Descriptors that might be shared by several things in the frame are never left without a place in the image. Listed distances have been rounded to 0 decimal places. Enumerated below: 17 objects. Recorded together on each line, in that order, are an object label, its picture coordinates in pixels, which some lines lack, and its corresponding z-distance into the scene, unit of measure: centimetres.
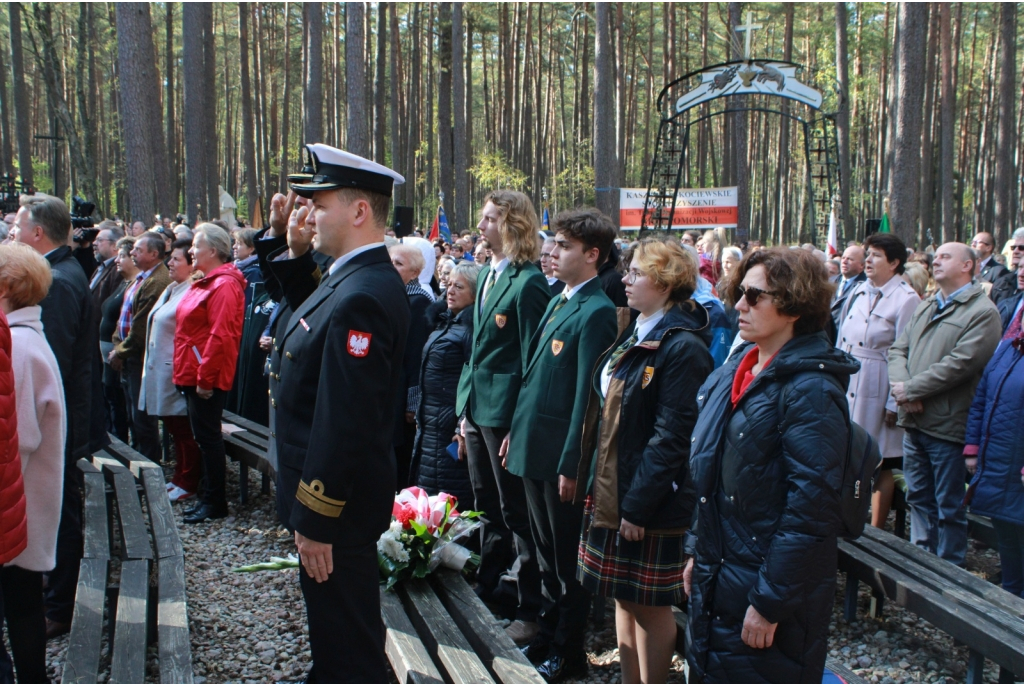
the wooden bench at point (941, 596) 323
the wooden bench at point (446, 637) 303
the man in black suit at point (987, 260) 853
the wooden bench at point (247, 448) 605
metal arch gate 1327
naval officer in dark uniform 245
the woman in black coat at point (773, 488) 234
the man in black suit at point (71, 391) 405
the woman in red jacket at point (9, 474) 262
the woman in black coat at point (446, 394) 502
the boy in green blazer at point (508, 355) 404
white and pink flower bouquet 375
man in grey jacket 475
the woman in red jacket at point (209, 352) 584
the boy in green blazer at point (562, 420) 358
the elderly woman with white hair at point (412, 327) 546
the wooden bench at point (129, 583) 305
